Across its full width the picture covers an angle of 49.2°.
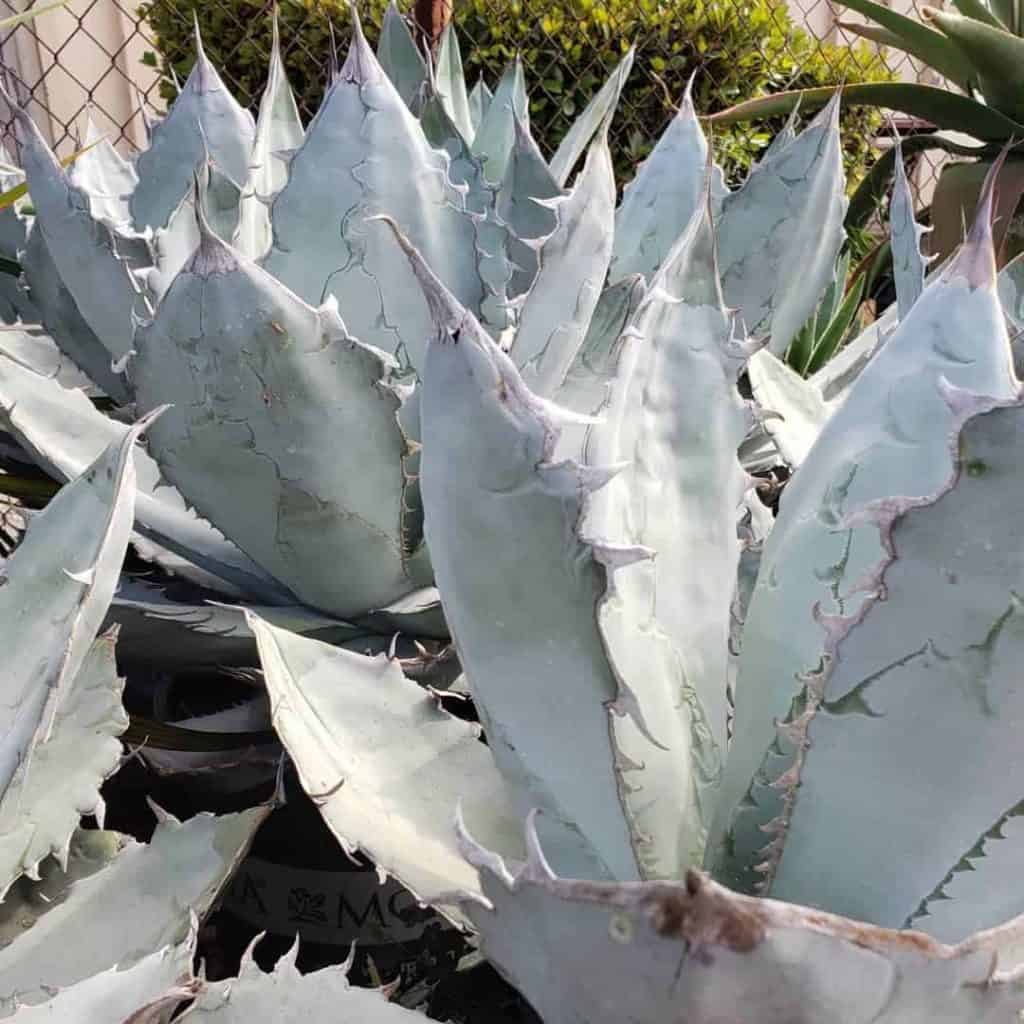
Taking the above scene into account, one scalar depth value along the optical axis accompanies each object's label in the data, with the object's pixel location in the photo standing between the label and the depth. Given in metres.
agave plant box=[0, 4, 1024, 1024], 0.29
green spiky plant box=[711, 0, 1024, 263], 1.30
